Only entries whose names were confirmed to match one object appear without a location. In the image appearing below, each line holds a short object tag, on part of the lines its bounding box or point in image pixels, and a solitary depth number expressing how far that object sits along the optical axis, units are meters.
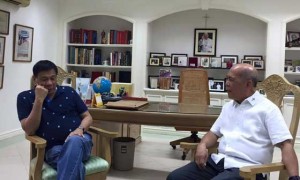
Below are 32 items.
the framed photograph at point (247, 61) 5.66
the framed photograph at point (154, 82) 5.92
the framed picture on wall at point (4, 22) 4.58
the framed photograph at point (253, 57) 5.67
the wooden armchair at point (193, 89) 4.42
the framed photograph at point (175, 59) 5.95
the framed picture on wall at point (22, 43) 4.93
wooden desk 2.76
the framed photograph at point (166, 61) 5.97
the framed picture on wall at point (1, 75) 4.63
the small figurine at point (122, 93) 3.80
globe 3.38
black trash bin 3.64
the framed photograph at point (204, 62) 5.80
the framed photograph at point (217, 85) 5.74
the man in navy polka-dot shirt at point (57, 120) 2.18
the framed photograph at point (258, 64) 5.58
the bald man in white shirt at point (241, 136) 1.95
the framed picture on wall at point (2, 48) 4.61
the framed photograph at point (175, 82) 5.91
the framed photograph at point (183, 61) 5.88
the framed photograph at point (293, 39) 5.39
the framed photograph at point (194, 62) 5.82
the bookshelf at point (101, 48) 6.04
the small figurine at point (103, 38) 6.12
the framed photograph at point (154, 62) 5.98
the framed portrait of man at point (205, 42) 5.89
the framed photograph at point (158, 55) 6.00
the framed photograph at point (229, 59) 5.77
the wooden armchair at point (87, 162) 2.16
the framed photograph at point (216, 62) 5.75
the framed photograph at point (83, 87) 3.50
